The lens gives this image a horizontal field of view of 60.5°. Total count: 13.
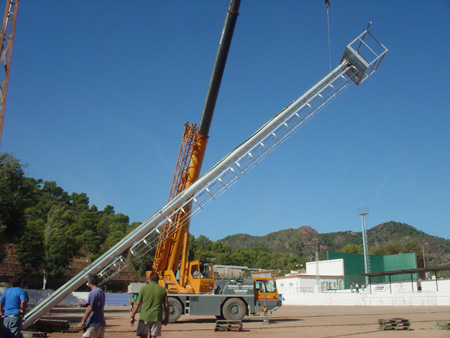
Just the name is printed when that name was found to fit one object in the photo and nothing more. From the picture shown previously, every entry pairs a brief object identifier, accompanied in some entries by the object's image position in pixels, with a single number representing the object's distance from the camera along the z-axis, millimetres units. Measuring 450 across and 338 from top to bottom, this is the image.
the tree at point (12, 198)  28305
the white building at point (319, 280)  61225
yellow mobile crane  18711
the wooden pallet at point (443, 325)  15227
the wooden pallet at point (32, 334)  12695
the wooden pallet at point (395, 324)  15781
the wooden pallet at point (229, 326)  16031
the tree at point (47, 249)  41250
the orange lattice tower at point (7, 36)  24516
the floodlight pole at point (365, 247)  63847
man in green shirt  7926
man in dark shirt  7301
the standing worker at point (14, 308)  7840
